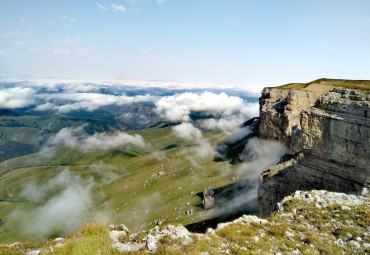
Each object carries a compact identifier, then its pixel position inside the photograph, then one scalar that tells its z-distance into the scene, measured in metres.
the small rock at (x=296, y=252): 11.73
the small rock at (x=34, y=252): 11.37
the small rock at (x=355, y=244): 12.40
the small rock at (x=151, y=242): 11.40
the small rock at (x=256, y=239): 12.77
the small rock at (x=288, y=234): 13.73
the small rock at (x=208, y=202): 102.32
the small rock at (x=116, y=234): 12.69
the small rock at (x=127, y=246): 11.64
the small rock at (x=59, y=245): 11.74
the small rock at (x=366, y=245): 12.28
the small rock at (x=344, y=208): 17.18
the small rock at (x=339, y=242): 12.83
